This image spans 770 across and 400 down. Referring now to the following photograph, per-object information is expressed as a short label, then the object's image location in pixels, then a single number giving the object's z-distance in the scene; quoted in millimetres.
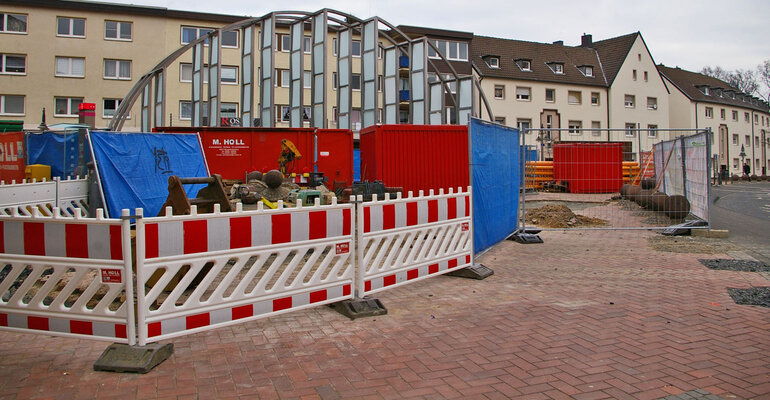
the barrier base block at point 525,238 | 10664
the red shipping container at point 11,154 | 15951
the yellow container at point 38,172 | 14023
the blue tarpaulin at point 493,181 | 7875
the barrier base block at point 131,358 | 3959
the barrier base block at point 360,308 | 5445
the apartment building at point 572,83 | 50344
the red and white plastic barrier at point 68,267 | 4027
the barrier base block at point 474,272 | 7254
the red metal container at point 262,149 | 16562
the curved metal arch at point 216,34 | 23078
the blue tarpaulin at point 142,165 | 11633
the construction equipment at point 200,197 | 6117
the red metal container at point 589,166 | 20688
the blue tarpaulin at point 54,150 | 16406
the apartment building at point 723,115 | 62719
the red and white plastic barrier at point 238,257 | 4137
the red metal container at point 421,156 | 14234
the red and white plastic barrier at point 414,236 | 5711
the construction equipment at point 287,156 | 16312
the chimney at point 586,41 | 61156
